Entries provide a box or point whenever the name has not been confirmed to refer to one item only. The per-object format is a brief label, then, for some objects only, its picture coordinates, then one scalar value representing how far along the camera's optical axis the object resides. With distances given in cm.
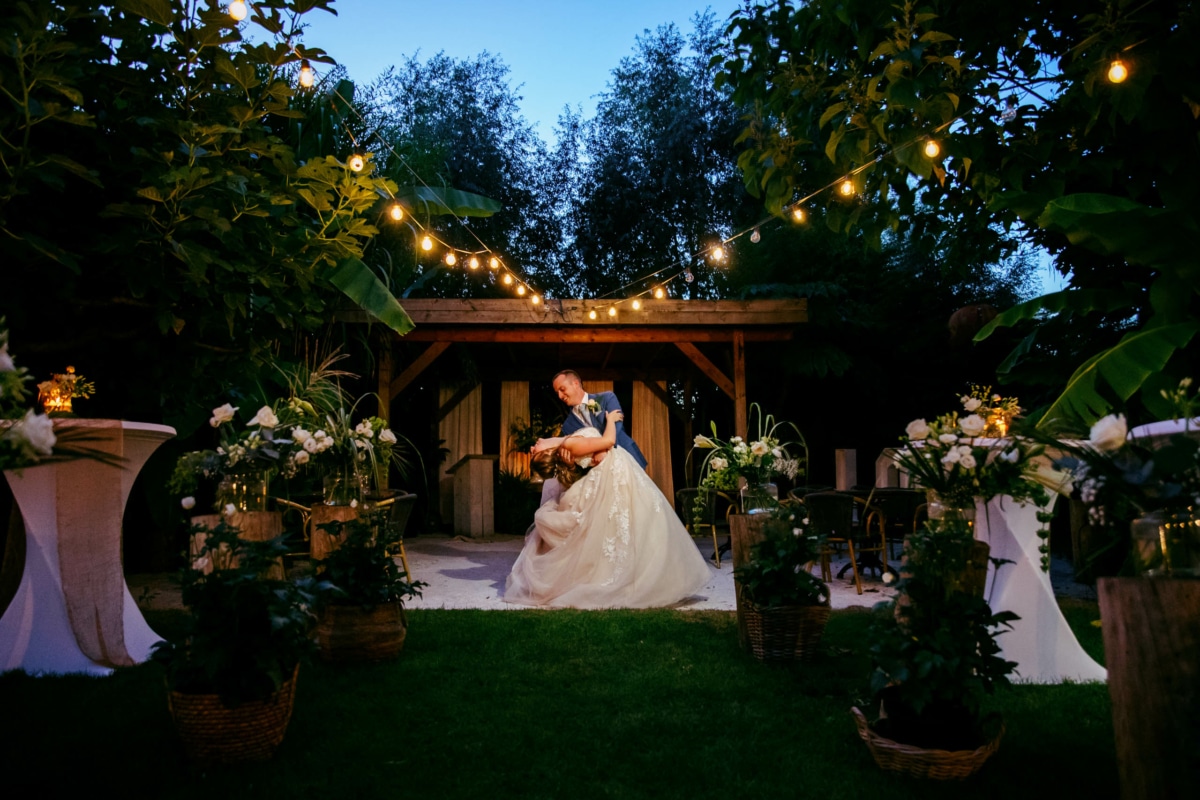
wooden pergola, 914
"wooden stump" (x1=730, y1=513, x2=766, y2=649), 453
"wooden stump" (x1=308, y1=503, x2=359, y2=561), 430
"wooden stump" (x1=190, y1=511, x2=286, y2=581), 377
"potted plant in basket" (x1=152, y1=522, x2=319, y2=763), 252
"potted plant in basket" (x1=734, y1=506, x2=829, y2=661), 388
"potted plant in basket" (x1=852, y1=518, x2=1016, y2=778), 235
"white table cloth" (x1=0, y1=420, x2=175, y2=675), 364
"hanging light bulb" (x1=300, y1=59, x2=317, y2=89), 408
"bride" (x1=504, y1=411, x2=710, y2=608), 561
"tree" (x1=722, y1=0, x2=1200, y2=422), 349
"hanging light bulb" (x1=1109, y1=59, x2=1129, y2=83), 338
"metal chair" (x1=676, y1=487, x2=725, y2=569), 766
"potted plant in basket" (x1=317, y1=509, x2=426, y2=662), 381
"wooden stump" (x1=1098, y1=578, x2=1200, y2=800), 171
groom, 638
